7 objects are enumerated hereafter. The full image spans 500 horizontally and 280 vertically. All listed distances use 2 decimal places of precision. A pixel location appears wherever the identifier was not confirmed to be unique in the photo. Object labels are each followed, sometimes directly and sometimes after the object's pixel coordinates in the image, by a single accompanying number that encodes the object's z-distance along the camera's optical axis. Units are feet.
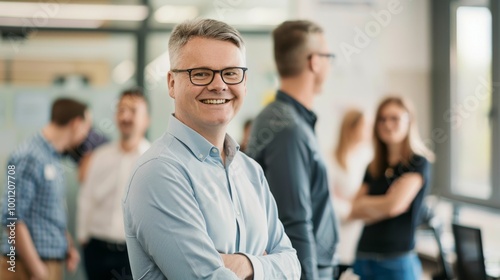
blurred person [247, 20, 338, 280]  7.00
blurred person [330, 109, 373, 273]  12.34
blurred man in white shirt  13.25
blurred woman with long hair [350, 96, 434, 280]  10.06
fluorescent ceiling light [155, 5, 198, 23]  17.56
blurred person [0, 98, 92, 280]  10.60
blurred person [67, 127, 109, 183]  16.56
